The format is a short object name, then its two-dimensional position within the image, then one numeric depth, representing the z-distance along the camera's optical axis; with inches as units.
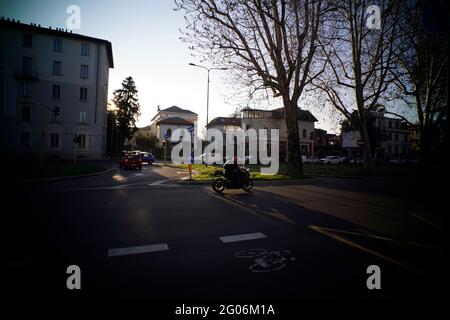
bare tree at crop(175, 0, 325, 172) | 628.4
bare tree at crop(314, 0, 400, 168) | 820.6
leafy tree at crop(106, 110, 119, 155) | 2240.7
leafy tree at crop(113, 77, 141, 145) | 2391.4
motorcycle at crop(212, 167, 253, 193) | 434.0
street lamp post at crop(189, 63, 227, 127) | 1044.0
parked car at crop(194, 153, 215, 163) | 1522.8
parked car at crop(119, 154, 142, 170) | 980.6
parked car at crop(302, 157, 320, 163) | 2006.2
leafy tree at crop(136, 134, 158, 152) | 2659.9
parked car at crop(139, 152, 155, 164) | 1416.3
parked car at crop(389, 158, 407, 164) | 2118.4
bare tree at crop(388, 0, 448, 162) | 810.2
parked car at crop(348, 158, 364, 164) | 2010.2
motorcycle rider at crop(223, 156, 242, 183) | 432.8
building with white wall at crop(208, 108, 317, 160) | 2145.7
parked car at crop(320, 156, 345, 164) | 1902.2
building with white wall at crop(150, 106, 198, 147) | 3062.5
